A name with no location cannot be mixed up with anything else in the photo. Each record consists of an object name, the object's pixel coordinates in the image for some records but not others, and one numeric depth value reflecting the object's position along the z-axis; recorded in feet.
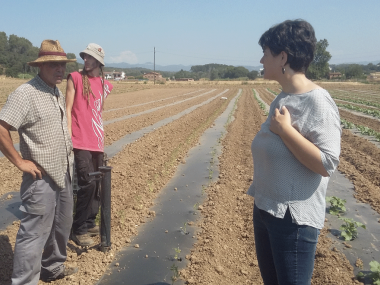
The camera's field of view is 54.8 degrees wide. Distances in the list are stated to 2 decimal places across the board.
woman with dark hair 5.37
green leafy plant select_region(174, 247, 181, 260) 11.75
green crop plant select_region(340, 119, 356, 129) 41.69
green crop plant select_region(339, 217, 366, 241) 13.30
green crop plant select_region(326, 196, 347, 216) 16.06
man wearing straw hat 8.27
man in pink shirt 11.34
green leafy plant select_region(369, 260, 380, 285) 10.30
